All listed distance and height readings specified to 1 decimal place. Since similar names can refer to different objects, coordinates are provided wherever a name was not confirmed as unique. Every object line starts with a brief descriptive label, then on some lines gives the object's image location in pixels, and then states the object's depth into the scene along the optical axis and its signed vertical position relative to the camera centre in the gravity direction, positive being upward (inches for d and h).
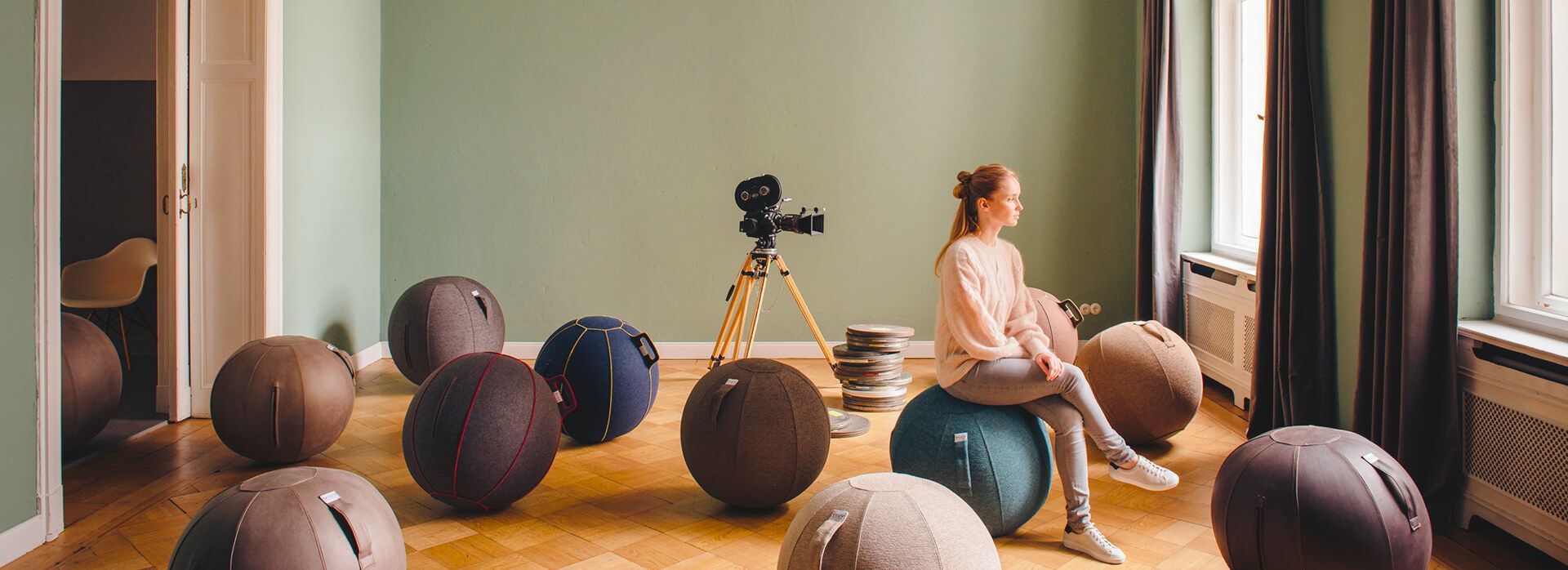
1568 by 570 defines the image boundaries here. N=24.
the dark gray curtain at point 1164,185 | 208.8 +16.1
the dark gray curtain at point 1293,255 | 148.1 +1.4
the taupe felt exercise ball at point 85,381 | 137.6 -16.5
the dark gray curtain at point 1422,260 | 119.0 +0.6
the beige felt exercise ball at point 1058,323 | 169.6 -10.0
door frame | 111.8 -0.2
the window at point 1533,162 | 117.2 +11.9
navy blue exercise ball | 155.1 -16.6
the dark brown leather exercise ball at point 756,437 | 118.6 -20.2
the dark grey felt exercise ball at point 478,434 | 118.5 -20.1
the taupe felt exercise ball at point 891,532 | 79.7 -21.2
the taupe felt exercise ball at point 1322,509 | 88.4 -21.4
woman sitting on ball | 111.7 -10.4
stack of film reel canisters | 182.9 -18.5
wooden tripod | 190.2 -4.5
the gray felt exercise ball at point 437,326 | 189.8 -12.2
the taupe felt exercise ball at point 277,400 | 138.0 -18.9
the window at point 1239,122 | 201.8 +28.5
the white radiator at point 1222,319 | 181.5 -10.3
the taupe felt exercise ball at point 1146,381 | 145.8 -16.6
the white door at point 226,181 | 172.4 +13.2
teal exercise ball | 110.3 -20.9
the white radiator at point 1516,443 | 105.0 -19.1
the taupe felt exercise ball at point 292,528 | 80.7 -21.5
